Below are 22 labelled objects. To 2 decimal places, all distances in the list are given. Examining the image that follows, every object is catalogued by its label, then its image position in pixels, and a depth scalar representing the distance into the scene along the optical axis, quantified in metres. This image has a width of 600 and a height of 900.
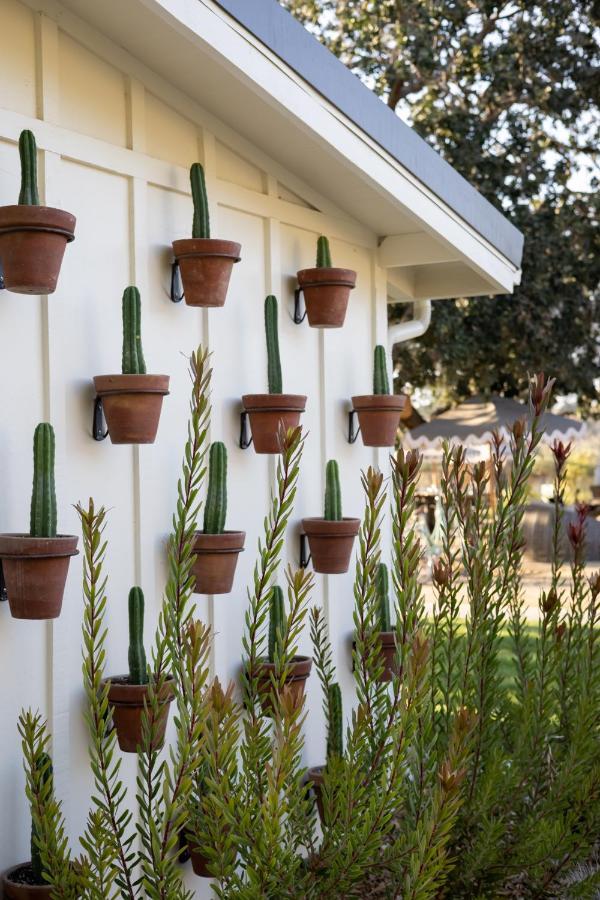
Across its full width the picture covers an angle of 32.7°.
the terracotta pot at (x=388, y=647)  3.48
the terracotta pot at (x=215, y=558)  2.78
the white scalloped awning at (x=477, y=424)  13.92
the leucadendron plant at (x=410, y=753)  1.71
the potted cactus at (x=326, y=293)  3.33
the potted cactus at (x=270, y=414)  3.07
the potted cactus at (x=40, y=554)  2.28
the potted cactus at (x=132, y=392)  2.59
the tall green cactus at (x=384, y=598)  3.42
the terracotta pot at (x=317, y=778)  3.24
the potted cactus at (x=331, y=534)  3.28
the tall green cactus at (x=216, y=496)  2.81
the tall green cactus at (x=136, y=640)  2.63
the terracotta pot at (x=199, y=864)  2.82
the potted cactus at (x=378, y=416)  3.57
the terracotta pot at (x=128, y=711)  2.55
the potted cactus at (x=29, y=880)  2.29
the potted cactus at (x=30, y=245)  2.33
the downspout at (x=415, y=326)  4.29
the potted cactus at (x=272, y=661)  2.92
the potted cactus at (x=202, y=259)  2.85
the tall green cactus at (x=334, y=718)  2.43
